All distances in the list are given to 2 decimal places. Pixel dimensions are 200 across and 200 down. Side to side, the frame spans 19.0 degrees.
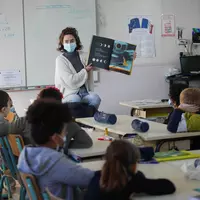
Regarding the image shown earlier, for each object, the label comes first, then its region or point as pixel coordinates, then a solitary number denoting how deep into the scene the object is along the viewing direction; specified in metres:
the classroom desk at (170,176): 2.56
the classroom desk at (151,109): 8.12
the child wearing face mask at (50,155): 2.82
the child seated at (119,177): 2.35
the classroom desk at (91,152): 3.94
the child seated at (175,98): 5.60
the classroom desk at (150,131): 4.70
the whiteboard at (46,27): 9.07
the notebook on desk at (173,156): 3.53
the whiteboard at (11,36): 8.81
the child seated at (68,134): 4.17
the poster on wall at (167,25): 10.43
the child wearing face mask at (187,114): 4.83
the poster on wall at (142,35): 10.16
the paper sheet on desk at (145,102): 8.53
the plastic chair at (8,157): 4.65
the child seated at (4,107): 4.86
